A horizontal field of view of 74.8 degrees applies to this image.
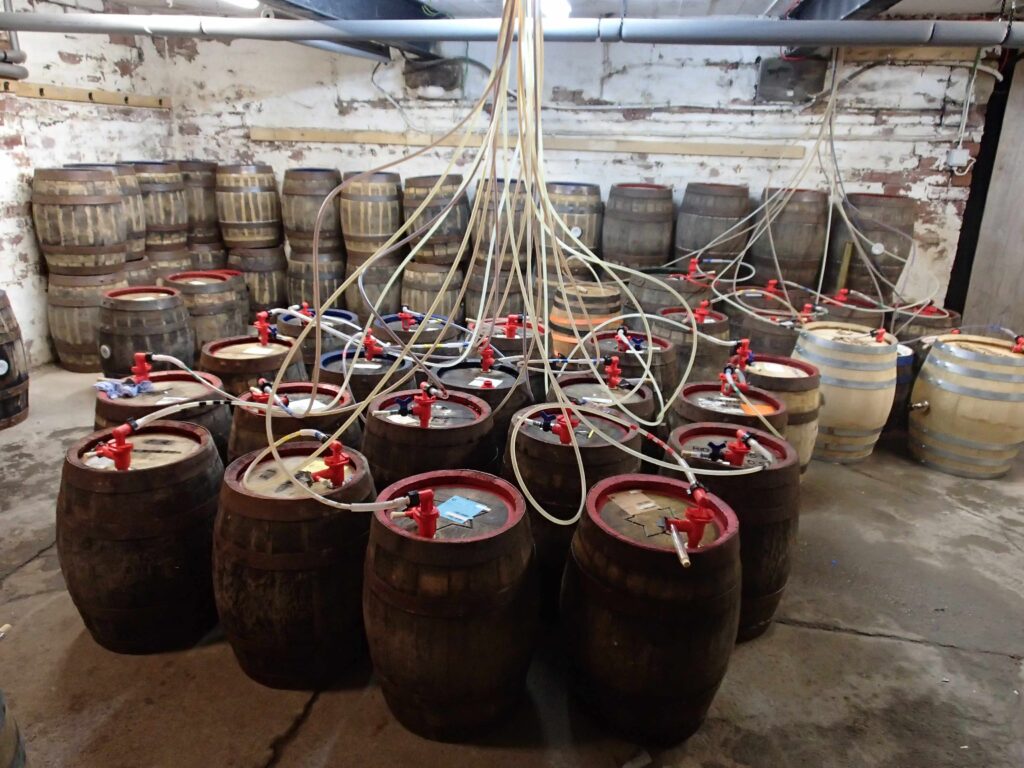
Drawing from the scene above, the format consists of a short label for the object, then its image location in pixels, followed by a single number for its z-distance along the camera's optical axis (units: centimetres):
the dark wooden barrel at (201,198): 559
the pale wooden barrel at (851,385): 354
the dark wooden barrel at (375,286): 539
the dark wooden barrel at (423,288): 518
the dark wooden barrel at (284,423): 232
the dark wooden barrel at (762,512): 211
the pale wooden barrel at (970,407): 356
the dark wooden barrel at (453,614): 168
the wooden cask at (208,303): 457
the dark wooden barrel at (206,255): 571
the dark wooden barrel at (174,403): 242
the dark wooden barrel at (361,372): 285
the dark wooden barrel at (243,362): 293
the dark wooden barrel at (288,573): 185
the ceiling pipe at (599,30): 324
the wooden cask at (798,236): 470
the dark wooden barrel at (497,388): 261
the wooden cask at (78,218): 454
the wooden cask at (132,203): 490
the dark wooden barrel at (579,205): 509
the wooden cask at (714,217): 486
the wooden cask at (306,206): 541
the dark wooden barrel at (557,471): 214
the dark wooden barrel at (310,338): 356
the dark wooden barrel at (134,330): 378
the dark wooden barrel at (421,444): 224
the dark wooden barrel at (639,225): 493
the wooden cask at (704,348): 381
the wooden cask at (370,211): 531
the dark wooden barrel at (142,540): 198
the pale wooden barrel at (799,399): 298
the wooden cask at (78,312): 474
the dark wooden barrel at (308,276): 559
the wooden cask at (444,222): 517
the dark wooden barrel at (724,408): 259
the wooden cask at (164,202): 527
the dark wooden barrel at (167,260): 543
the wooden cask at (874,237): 466
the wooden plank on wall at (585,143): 526
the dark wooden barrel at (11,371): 379
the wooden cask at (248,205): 551
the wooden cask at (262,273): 563
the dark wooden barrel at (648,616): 168
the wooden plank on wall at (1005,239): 502
